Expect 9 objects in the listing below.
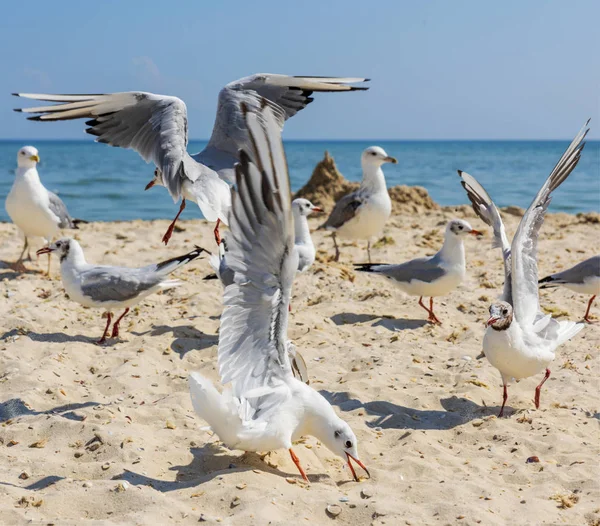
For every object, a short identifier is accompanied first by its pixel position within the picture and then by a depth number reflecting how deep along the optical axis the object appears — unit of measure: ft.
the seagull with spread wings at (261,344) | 10.99
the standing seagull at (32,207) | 28.55
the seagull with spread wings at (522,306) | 15.96
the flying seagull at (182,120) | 17.08
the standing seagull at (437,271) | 23.02
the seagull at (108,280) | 21.03
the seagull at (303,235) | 24.61
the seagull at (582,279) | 23.02
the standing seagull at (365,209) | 29.94
